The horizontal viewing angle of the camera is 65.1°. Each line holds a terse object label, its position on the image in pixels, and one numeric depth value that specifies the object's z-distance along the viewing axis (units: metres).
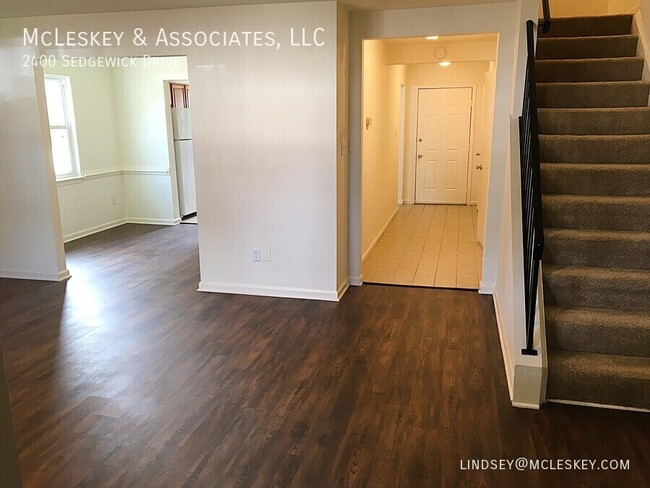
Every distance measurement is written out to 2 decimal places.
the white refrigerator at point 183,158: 7.77
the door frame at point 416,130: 8.95
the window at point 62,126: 6.52
